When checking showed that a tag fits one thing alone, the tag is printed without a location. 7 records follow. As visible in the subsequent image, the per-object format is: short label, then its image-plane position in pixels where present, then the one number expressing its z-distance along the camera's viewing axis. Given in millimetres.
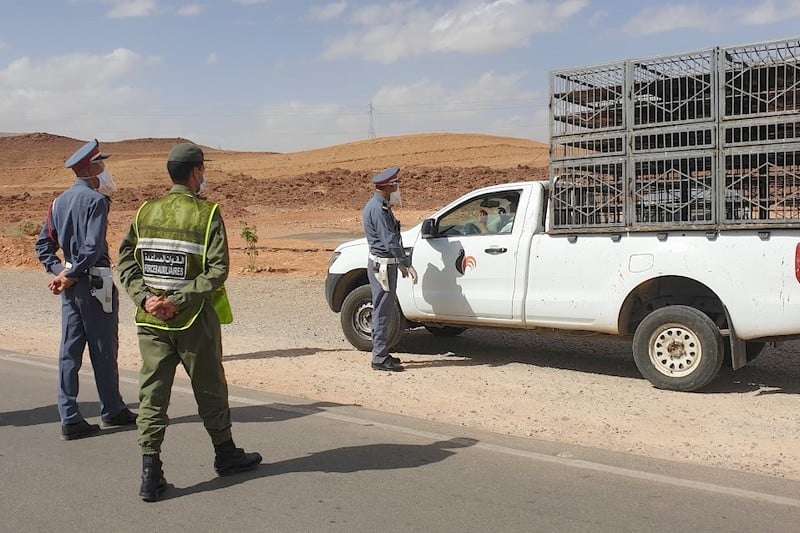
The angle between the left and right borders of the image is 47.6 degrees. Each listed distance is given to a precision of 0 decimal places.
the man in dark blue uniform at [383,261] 8969
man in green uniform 5055
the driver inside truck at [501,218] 9117
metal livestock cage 7523
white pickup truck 7457
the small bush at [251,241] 20509
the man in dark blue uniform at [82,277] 6406
